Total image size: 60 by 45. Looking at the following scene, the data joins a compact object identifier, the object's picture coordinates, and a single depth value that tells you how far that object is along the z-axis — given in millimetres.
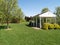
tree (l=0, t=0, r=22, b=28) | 8175
